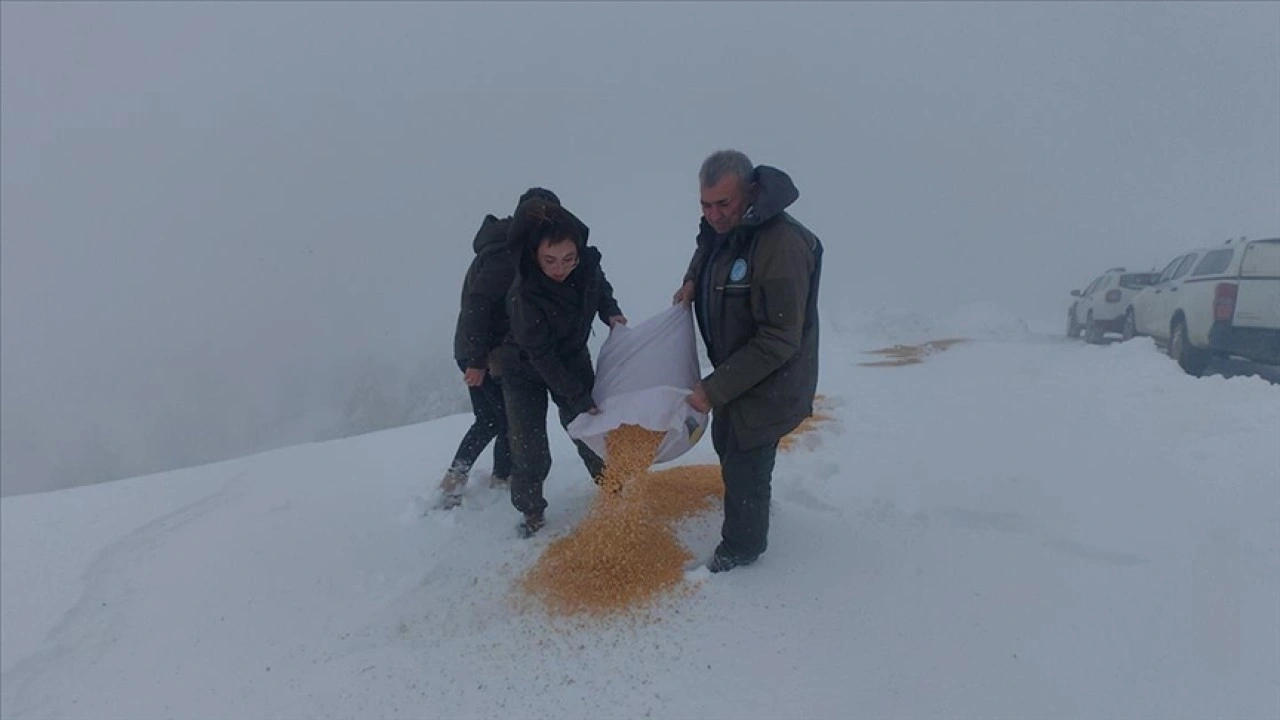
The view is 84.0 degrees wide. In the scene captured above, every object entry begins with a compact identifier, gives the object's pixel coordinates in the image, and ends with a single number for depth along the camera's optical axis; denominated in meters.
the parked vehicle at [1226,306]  7.86
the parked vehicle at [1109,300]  13.97
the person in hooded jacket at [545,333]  3.33
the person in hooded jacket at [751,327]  2.91
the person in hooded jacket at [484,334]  3.81
